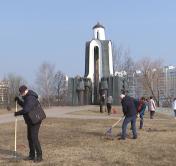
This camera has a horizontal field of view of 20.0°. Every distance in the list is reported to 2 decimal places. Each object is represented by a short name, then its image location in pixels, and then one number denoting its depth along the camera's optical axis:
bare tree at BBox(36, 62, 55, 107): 84.49
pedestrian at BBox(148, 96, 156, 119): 33.78
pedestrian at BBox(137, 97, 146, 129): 17.92
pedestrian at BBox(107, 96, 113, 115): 37.28
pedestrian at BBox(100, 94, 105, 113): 39.90
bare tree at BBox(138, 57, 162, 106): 84.34
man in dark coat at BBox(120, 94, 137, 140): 17.17
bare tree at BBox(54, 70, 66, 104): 85.44
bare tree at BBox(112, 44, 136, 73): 75.94
